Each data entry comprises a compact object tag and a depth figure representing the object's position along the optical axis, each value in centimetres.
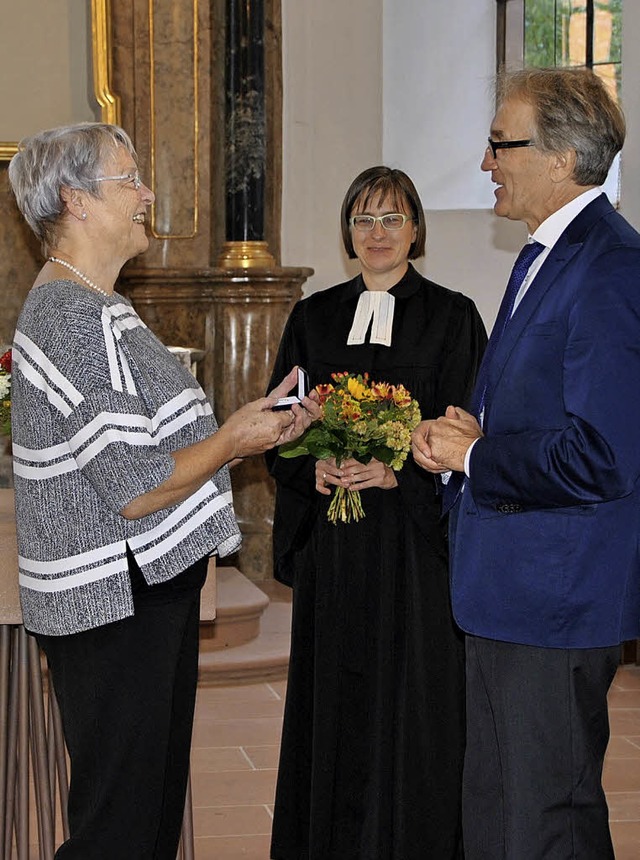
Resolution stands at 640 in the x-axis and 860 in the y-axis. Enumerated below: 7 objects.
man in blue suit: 254
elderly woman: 262
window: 802
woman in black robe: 365
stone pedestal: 773
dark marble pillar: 766
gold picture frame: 759
